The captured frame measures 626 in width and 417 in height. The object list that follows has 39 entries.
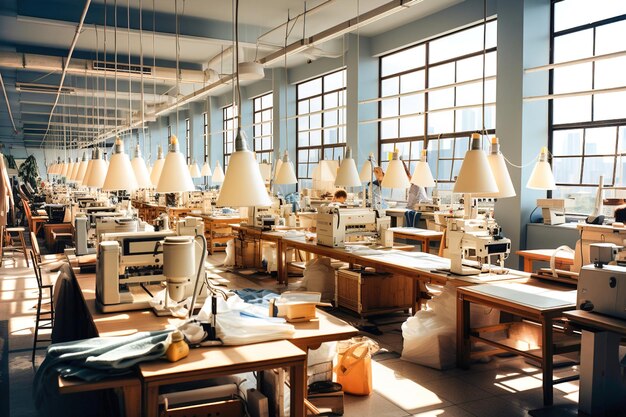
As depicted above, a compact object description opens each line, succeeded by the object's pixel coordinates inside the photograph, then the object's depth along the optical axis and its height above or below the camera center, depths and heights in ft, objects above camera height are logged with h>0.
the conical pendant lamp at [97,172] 14.66 +0.29
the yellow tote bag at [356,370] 12.66 -4.39
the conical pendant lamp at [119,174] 12.41 +0.20
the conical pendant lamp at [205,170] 40.05 +0.93
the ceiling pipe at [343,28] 20.92 +6.91
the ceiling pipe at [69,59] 19.79 +6.69
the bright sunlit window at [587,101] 24.39 +3.84
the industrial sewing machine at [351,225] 20.61 -1.64
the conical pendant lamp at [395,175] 20.55 +0.27
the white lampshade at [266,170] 35.78 +0.83
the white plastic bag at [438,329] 14.62 -4.04
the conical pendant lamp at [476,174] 12.44 +0.19
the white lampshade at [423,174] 23.03 +0.34
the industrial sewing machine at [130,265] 10.44 -1.67
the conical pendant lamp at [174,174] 10.92 +0.17
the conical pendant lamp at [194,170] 35.15 +0.82
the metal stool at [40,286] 15.76 -3.09
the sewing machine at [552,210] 24.85 -1.31
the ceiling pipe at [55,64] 32.17 +7.12
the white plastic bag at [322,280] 21.90 -3.94
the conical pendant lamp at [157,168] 14.63 +0.40
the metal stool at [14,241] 31.78 -4.11
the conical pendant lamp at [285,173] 23.39 +0.40
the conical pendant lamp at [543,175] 21.76 +0.28
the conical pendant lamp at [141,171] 14.24 +0.30
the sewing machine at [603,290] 10.67 -2.19
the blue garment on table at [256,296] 10.87 -2.37
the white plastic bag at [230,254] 29.86 -3.93
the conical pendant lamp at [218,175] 33.86 +0.47
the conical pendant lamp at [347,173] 20.80 +0.36
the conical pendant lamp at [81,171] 24.14 +0.53
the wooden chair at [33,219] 35.29 -2.40
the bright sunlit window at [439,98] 30.89 +5.30
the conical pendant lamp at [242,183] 7.85 -0.01
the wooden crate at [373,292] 19.29 -3.99
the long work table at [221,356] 7.29 -2.53
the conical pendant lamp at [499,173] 14.34 +0.24
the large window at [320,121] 42.91 +5.18
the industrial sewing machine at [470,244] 14.76 -1.70
